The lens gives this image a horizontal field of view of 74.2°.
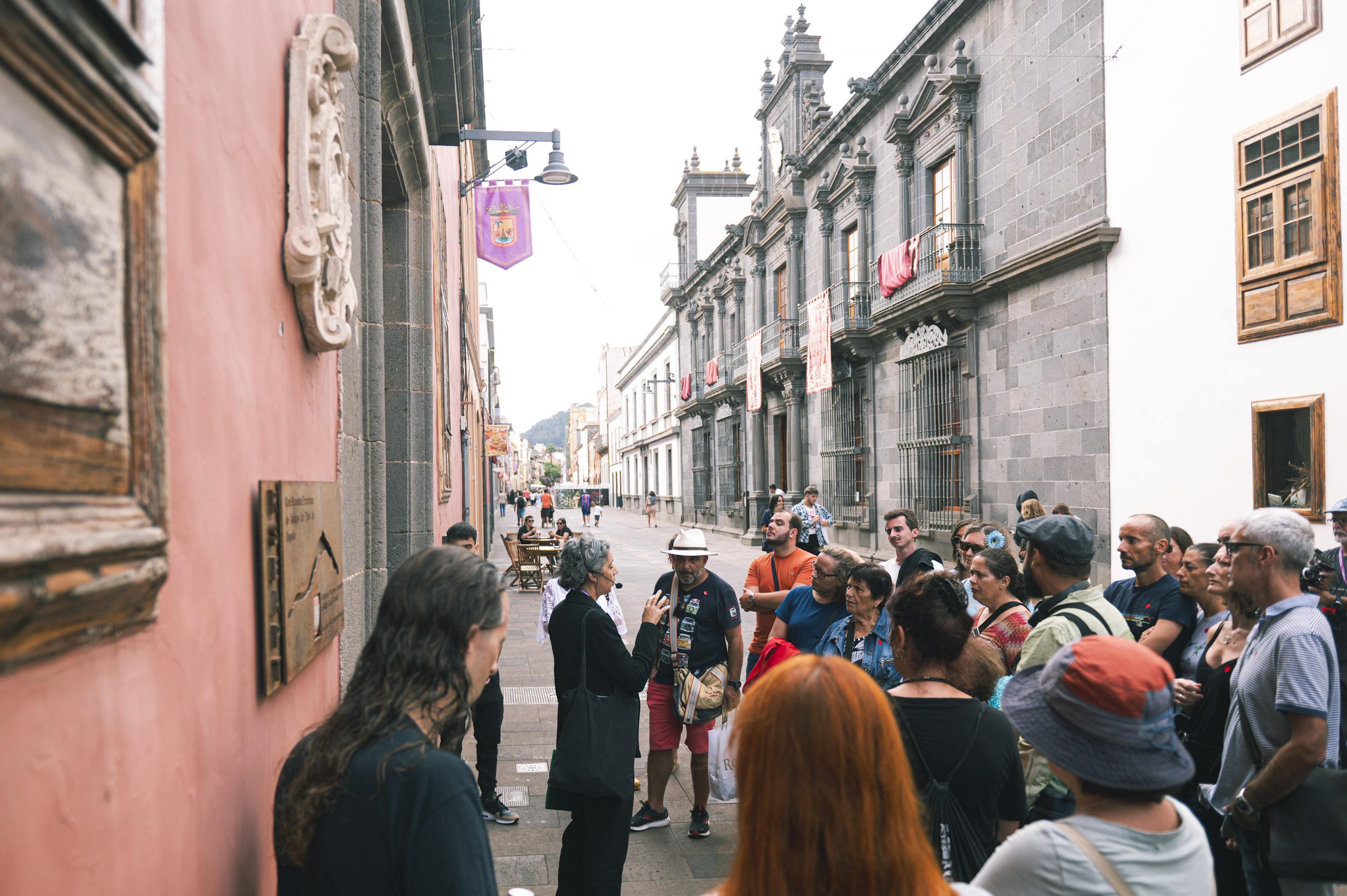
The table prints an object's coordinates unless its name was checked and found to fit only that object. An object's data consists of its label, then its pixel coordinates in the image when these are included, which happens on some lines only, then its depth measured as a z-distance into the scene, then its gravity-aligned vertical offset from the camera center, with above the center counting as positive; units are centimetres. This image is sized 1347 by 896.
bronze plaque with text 222 -33
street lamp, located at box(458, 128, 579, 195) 990 +321
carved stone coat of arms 258 +84
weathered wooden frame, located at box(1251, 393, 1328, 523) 862 -15
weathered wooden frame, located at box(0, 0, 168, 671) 99 +3
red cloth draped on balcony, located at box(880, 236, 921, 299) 1691 +350
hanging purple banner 1296 +332
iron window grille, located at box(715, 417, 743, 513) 3262 -64
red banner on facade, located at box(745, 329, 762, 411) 2691 +226
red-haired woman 147 -59
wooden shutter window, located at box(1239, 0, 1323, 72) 874 +420
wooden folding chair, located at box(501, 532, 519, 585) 1669 -193
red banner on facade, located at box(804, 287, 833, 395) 2048 +232
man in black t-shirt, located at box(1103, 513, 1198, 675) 420 -76
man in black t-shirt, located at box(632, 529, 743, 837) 512 -119
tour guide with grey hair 375 -96
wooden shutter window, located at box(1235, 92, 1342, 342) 860 +217
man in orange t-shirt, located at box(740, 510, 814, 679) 602 -87
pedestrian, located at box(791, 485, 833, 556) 1023 -108
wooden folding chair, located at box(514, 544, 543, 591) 1658 -228
